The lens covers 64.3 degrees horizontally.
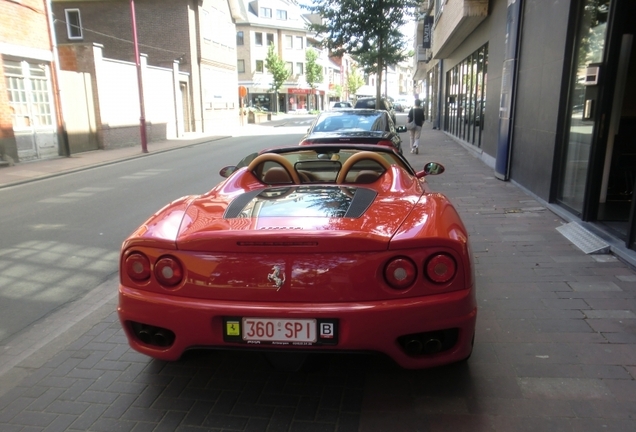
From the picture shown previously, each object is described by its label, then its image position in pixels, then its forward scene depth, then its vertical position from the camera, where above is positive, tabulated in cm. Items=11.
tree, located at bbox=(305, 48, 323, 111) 6703 +405
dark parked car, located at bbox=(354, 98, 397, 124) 3147 -27
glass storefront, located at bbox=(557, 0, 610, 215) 630 -20
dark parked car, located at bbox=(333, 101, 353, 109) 3972 -41
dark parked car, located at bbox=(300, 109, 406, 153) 850 -51
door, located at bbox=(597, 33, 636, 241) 675 -83
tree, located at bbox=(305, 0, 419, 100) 2492 +363
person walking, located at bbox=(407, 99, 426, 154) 1510 -60
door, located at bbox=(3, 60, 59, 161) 1515 -24
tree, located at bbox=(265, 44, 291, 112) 5841 +352
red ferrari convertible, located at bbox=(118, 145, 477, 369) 248 -92
